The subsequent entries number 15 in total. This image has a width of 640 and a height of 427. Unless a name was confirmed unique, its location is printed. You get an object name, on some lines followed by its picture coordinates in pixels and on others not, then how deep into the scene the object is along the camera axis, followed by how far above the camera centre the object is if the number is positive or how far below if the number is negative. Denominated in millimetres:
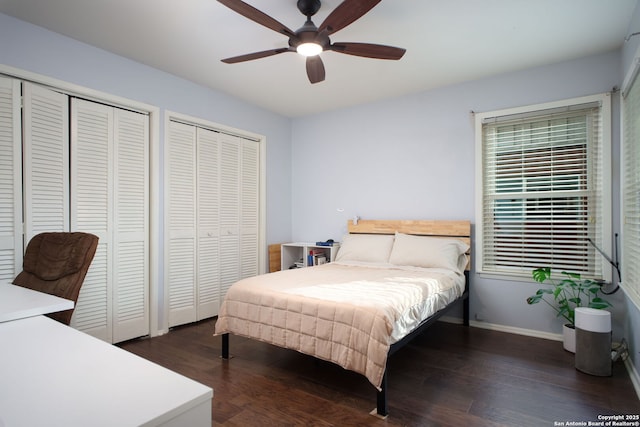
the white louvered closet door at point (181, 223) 3654 -105
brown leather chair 1773 -283
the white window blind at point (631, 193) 2451 +163
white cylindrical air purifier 2545 -951
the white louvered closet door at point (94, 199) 2977 +120
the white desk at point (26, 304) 1219 -353
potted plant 3020 -732
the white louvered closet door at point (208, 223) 3959 -112
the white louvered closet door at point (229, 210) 4219 +43
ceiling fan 1971 +1155
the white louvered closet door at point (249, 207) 4496 +83
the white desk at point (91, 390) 621 -359
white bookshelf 4617 -532
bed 2133 -610
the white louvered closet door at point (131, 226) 3238 -125
